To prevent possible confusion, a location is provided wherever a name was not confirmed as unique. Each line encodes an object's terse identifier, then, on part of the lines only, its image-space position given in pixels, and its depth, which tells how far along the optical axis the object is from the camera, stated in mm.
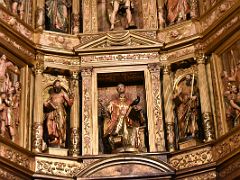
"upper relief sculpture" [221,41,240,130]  13953
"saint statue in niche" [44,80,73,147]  14891
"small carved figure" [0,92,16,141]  13992
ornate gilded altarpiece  14148
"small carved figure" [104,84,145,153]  14922
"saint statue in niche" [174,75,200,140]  14812
